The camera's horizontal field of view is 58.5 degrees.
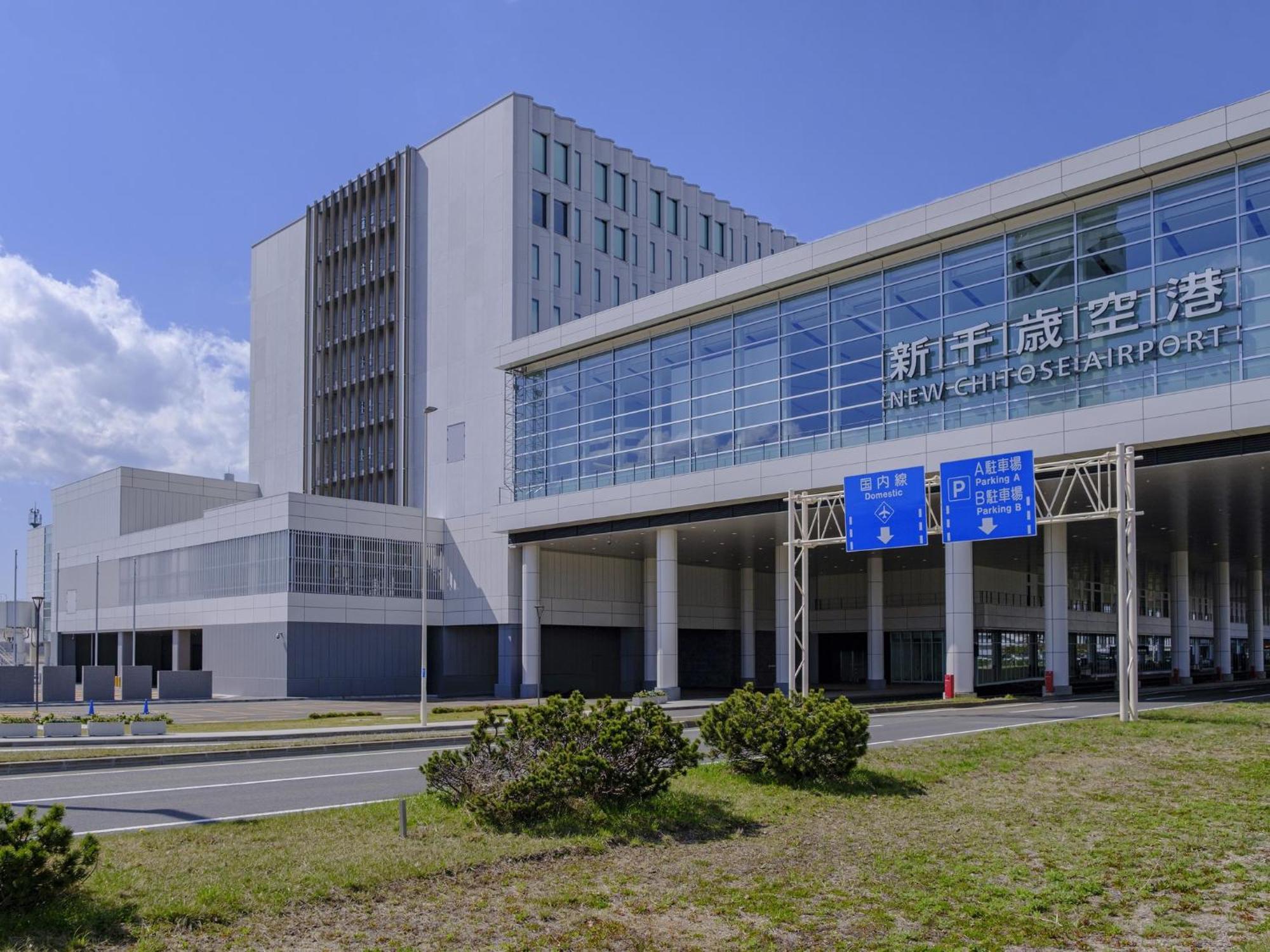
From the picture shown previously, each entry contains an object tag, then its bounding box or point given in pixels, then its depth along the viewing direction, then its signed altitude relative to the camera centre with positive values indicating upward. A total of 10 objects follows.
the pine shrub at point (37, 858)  8.06 -1.99
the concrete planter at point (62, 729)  26.59 -3.35
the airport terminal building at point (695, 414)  34.72 +6.86
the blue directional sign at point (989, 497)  29.55 +2.39
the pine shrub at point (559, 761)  12.12 -1.95
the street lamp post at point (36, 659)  41.97 -3.01
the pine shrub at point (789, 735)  14.98 -1.99
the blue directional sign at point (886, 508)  32.31 +2.27
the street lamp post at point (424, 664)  30.92 -2.24
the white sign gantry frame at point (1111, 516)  25.20 +1.68
